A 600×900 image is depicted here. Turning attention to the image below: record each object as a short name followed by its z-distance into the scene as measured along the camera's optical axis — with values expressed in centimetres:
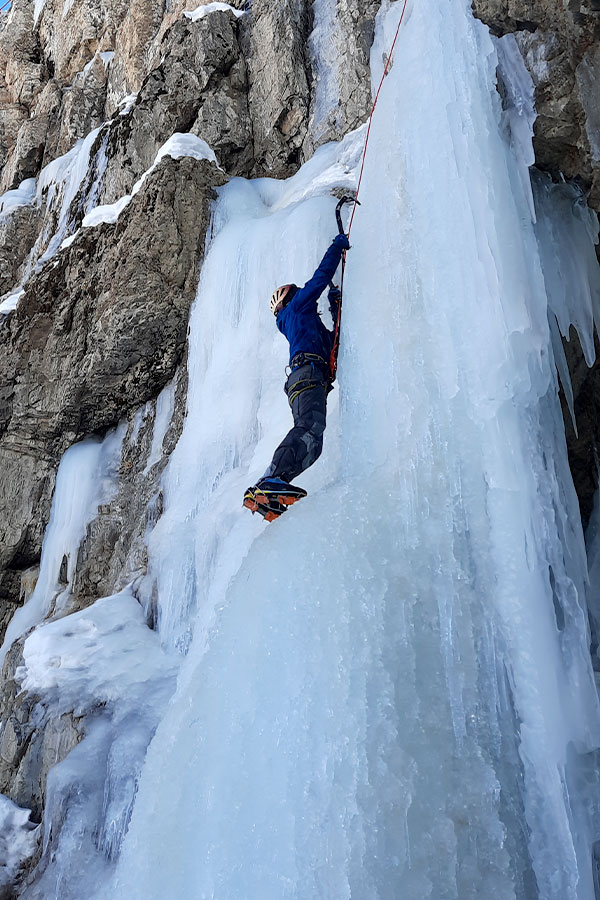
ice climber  333
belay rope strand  385
